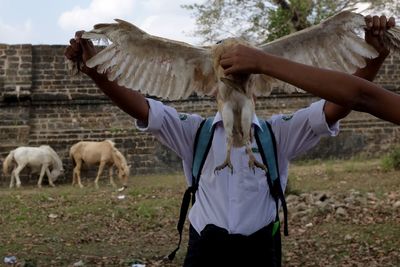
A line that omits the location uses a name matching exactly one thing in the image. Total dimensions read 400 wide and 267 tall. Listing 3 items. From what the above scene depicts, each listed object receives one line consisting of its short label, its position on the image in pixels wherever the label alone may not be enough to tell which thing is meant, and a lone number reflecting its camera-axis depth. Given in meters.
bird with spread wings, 2.56
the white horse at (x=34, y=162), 14.25
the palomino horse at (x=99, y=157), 14.13
